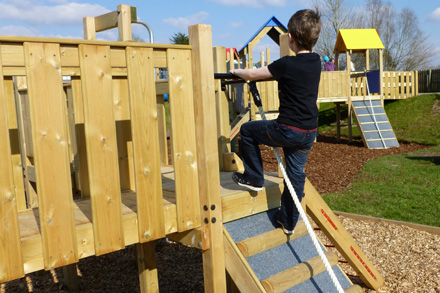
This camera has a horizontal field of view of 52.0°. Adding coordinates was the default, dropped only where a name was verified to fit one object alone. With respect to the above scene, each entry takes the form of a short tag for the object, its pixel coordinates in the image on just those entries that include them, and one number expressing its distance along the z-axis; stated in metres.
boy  3.10
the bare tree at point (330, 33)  34.72
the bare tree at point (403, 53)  35.12
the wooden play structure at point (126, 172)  2.33
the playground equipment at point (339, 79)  13.20
